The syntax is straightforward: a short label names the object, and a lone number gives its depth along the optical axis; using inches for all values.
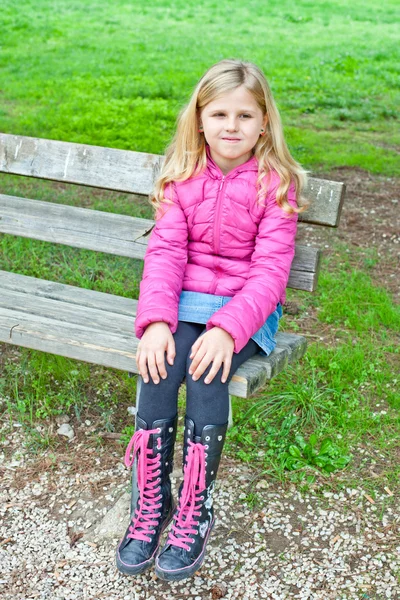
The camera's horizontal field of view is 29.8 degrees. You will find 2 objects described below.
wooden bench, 104.2
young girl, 95.4
